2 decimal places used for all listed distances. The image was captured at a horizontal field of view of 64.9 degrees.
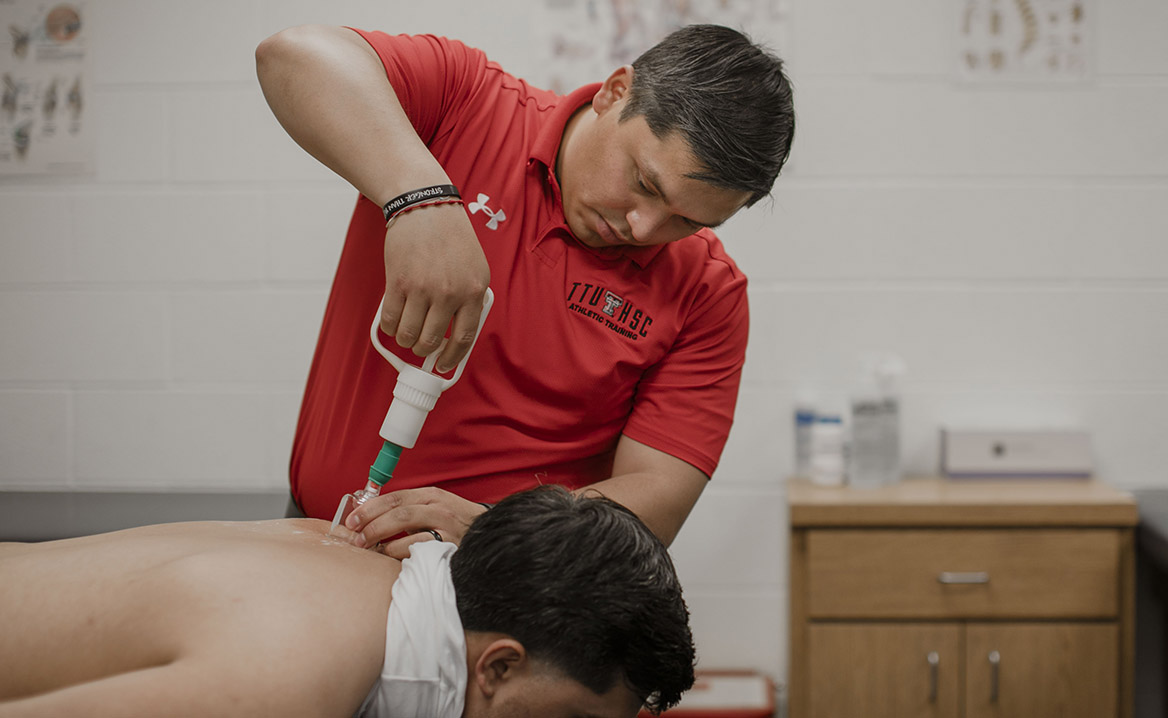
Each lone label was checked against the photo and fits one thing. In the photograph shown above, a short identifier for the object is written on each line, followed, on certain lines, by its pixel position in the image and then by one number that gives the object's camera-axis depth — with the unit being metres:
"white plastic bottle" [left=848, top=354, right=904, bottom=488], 2.21
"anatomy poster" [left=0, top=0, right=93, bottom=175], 2.31
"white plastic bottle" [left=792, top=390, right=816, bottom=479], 2.30
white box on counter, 2.26
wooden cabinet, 2.01
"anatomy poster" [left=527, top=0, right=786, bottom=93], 2.24
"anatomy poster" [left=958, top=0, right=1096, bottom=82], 2.23
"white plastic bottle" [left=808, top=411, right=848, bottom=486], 2.22
